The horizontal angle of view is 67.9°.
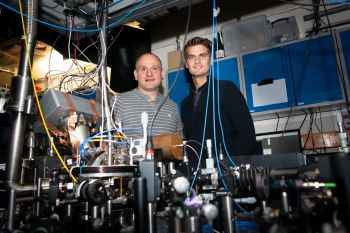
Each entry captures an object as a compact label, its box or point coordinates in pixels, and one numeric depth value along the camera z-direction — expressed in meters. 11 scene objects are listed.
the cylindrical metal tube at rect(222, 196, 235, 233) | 0.87
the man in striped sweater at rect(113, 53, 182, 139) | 1.92
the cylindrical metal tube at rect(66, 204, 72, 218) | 1.02
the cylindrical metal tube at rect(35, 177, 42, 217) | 1.07
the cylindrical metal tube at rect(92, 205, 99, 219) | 0.89
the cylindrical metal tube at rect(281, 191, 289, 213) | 0.70
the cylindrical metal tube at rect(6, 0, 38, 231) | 1.21
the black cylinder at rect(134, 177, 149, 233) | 0.75
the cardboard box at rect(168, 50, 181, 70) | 3.42
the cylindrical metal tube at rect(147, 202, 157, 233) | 0.81
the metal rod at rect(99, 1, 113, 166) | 1.30
